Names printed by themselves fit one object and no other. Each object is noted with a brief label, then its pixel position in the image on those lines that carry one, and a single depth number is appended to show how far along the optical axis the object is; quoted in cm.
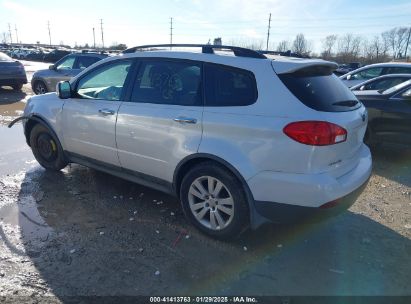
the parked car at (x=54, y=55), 4075
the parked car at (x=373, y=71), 1022
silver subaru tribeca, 291
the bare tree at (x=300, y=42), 7536
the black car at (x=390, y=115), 598
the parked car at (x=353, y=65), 3080
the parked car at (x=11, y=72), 1345
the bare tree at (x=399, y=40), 7800
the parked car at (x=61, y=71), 1160
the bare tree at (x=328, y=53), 6978
